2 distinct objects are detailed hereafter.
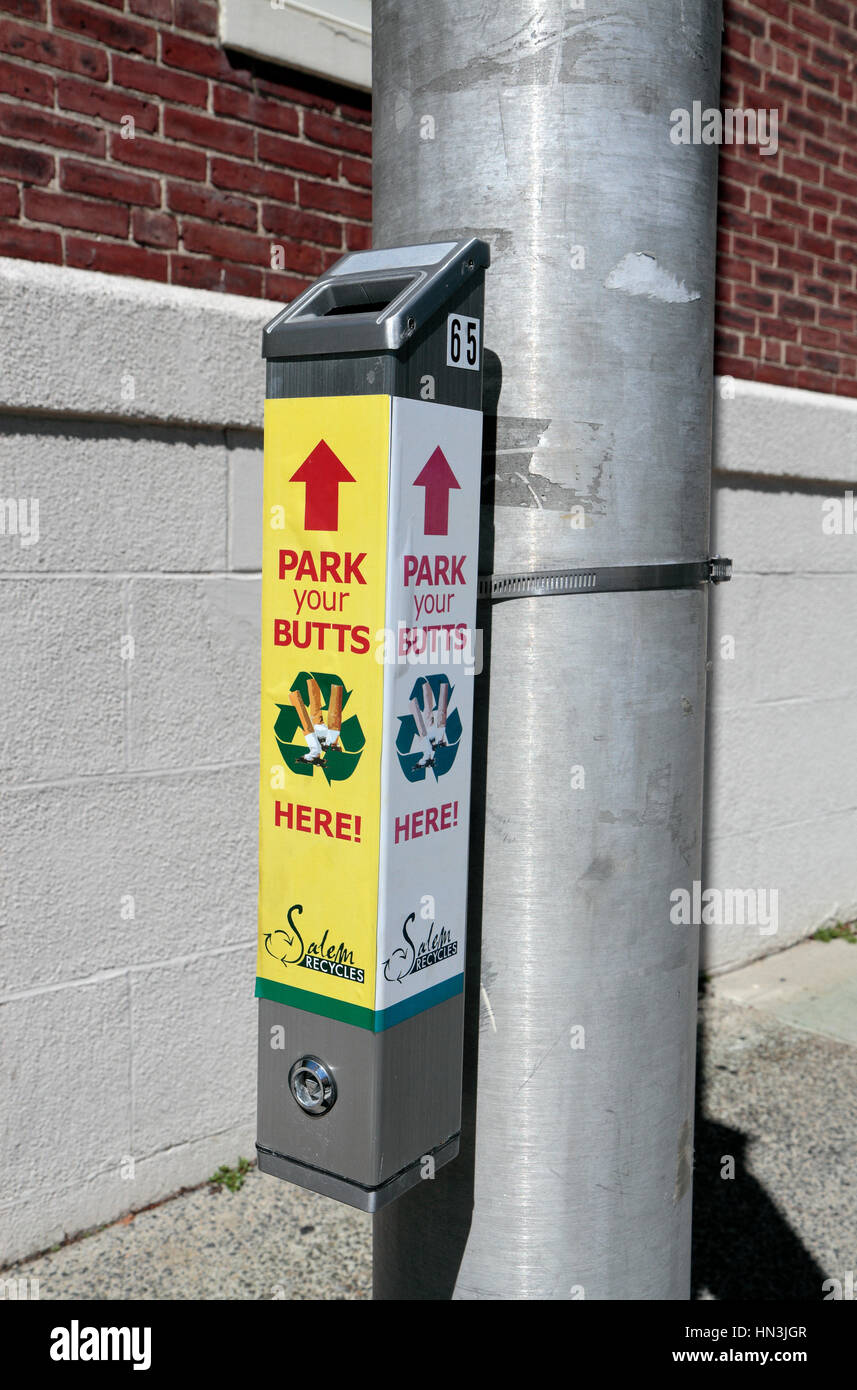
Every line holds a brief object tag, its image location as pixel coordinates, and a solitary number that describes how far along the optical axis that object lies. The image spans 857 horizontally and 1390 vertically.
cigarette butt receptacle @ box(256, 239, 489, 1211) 0.92
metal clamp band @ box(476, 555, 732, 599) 0.98
